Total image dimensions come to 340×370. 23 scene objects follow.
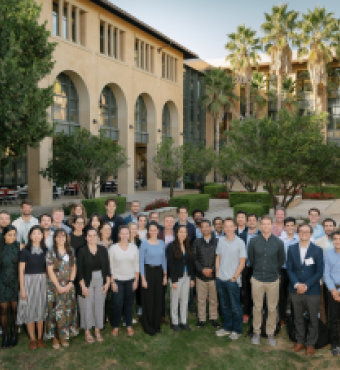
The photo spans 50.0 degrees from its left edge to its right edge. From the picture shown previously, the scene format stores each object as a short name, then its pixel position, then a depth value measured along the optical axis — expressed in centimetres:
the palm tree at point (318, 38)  3534
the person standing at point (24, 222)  699
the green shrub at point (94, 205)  1809
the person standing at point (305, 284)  565
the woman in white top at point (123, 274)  610
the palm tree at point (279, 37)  3572
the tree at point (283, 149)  1405
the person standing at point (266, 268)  582
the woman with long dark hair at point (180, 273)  638
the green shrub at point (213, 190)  3134
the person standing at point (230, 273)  607
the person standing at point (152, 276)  629
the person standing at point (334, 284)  564
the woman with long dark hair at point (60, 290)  573
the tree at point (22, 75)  1211
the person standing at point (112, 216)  767
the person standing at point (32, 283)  567
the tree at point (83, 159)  1906
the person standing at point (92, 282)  587
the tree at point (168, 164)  2378
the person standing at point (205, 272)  640
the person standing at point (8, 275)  572
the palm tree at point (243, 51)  3872
